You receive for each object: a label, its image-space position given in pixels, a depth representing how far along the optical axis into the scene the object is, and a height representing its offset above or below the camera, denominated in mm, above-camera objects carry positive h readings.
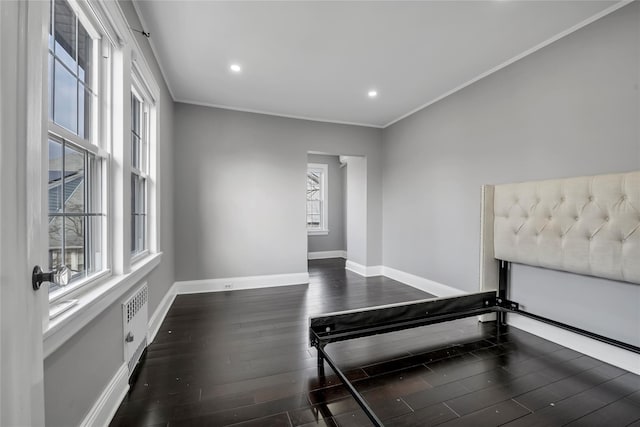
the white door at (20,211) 724 +6
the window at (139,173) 2361 +355
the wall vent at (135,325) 1817 -804
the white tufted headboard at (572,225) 1852 -90
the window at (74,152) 1225 +317
